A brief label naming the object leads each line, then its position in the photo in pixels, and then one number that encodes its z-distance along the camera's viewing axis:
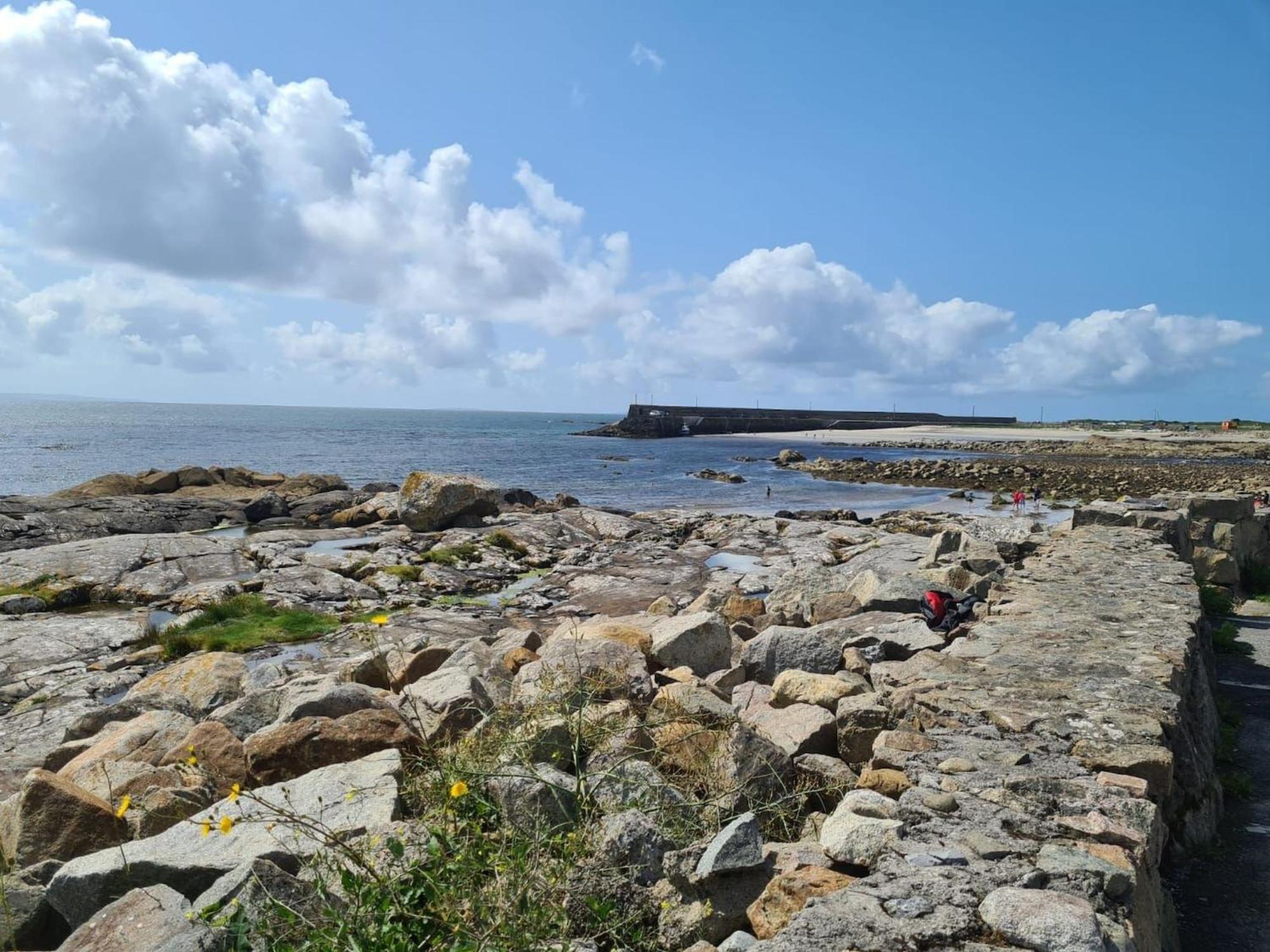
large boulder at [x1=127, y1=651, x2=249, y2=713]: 8.28
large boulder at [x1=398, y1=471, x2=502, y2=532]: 25.05
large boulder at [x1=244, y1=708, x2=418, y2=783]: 5.08
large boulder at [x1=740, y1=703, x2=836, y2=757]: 4.93
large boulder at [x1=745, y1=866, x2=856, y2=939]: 3.13
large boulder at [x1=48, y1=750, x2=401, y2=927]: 3.64
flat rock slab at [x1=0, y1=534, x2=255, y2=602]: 16.86
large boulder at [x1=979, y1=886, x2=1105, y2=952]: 2.65
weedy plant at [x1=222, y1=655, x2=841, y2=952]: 2.94
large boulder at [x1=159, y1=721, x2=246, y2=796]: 5.12
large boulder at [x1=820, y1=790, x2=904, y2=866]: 3.39
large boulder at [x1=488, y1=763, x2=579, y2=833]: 3.78
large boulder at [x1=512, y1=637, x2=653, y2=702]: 5.53
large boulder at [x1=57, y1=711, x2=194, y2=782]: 5.95
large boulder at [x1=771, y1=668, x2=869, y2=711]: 5.62
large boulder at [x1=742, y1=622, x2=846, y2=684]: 6.97
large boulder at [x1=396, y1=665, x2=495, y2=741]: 5.32
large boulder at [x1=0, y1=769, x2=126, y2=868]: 4.37
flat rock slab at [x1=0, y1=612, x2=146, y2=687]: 12.01
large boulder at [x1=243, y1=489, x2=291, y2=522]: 28.67
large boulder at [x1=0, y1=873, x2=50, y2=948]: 3.64
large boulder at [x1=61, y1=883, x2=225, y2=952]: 2.98
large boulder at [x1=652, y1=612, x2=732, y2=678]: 7.25
